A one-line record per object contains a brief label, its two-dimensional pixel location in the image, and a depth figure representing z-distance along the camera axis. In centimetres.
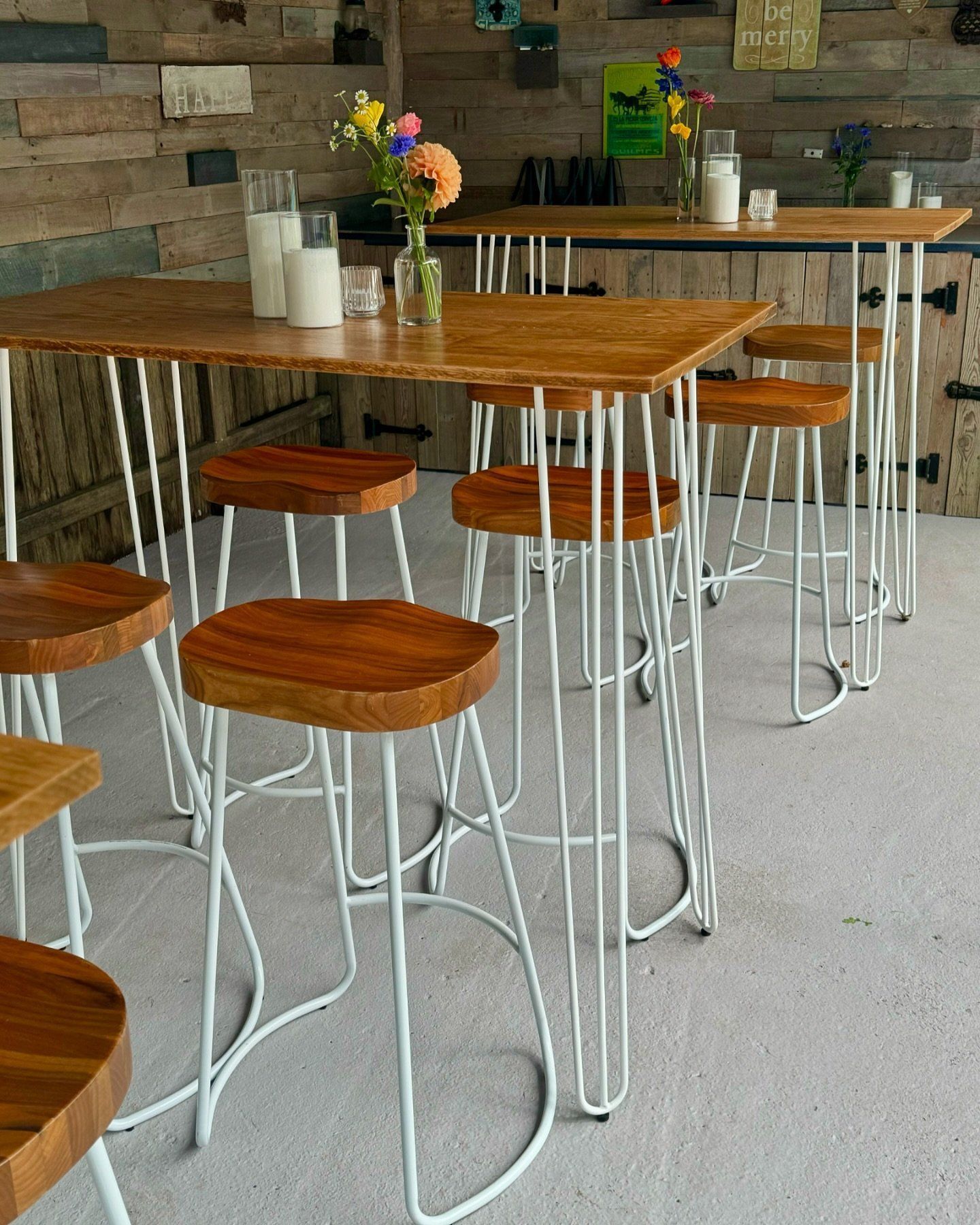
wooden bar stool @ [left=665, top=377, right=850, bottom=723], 296
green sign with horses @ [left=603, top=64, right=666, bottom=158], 512
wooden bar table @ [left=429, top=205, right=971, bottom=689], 306
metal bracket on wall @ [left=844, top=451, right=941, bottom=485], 455
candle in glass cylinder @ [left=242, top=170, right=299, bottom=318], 217
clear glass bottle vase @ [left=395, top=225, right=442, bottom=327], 212
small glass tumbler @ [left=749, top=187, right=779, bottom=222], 369
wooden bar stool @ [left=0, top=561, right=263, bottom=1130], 170
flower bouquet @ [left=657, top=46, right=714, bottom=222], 348
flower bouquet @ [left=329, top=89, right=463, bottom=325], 207
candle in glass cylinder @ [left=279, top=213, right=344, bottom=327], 210
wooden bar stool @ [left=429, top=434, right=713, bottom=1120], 185
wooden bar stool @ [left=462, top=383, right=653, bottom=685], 254
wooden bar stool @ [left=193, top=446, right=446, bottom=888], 225
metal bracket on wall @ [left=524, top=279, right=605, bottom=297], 471
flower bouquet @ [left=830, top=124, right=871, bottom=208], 472
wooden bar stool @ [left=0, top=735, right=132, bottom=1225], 89
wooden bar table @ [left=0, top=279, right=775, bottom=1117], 172
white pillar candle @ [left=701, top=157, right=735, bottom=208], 371
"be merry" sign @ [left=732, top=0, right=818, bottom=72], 483
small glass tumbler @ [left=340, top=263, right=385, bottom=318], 225
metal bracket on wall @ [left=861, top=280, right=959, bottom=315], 431
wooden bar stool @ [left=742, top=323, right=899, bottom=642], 321
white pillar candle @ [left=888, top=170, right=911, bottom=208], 441
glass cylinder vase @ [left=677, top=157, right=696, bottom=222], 381
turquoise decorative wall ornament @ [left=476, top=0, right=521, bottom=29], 520
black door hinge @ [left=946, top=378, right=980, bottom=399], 438
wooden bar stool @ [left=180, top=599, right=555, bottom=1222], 151
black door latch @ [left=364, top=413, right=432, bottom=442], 515
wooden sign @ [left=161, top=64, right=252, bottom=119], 414
